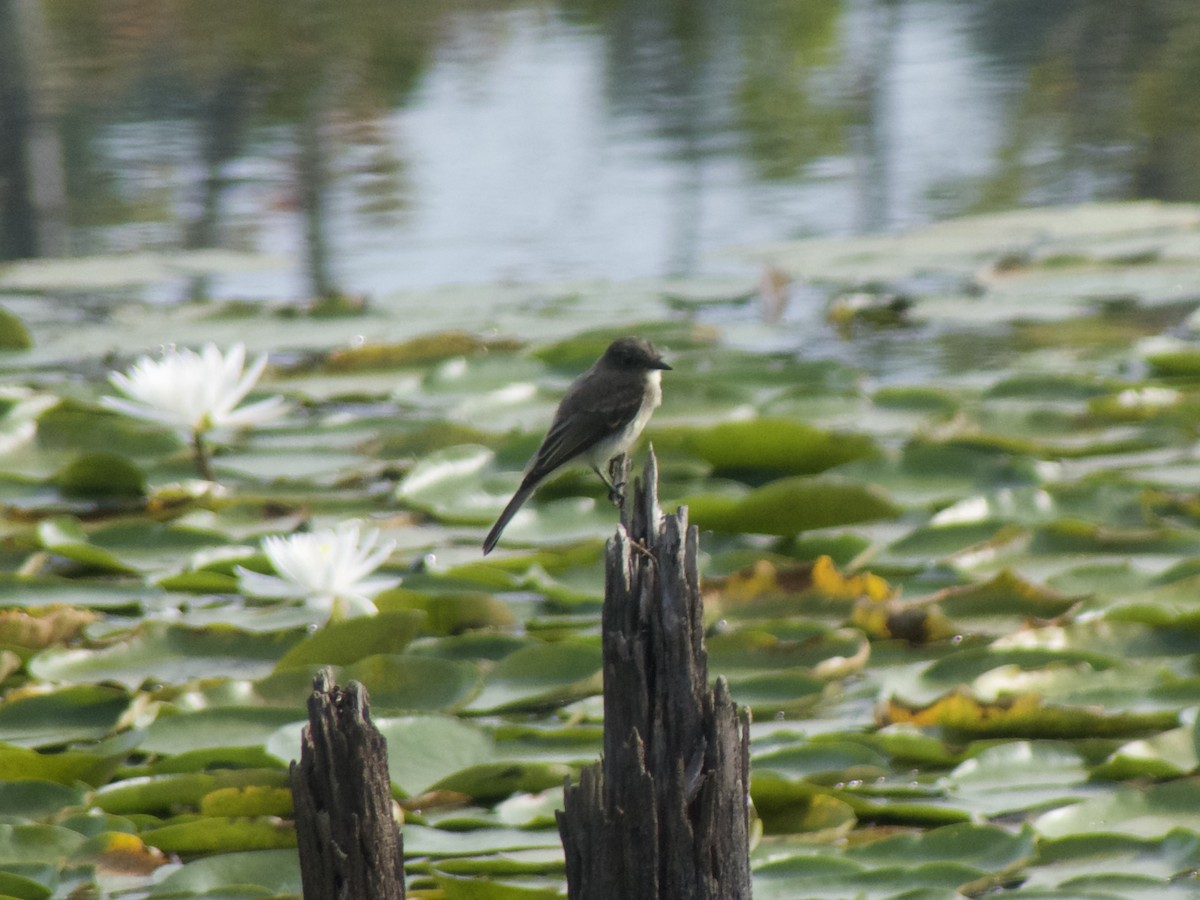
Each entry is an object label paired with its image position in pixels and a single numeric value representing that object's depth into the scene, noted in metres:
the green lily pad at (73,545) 8.25
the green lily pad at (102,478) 9.31
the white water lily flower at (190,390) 8.83
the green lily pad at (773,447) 9.21
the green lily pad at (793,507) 8.37
